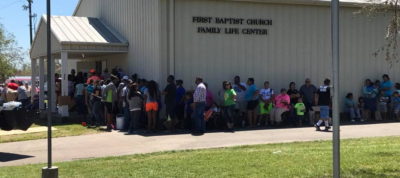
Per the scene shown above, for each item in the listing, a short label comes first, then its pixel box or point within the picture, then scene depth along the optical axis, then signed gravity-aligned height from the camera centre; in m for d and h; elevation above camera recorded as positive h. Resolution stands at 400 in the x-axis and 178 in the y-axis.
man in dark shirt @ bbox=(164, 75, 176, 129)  16.50 -0.26
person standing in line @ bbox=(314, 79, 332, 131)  16.64 -0.56
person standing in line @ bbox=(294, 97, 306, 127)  17.98 -0.75
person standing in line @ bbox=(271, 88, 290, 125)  17.83 -0.65
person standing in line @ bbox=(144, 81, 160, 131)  16.06 -0.45
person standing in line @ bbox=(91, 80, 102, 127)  17.41 -0.47
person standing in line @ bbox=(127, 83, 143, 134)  16.22 -0.45
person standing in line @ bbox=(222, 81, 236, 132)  16.98 -0.50
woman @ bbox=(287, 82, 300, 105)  18.39 -0.25
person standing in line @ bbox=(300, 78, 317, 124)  18.69 -0.26
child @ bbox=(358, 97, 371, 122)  20.27 -0.95
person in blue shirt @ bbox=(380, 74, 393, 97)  20.52 -0.04
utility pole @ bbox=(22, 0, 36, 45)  54.36 +7.92
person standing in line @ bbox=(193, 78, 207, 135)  15.77 -0.55
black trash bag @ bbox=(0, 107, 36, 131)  12.61 -0.71
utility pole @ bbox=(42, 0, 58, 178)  7.45 -0.50
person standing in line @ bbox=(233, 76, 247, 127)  18.11 -0.33
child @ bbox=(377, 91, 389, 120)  20.12 -0.72
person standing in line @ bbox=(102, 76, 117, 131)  16.87 -0.36
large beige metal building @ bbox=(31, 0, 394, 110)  18.31 +1.78
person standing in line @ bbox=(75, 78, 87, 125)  18.98 -0.40
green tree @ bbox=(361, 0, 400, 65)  9.42 +1.44
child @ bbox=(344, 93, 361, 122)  19.83 -0.83
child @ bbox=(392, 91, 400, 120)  19.97 -0.69
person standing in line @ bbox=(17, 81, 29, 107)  22.16 -0.14
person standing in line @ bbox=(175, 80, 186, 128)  16.69 -0.41
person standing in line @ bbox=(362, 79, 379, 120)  20.16 -0.45
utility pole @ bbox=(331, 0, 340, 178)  5.27 +0.10
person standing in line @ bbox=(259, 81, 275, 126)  17.94 -0.51
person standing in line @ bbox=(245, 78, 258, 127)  18.08 -0.47
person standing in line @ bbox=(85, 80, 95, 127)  17.95 -0.38
